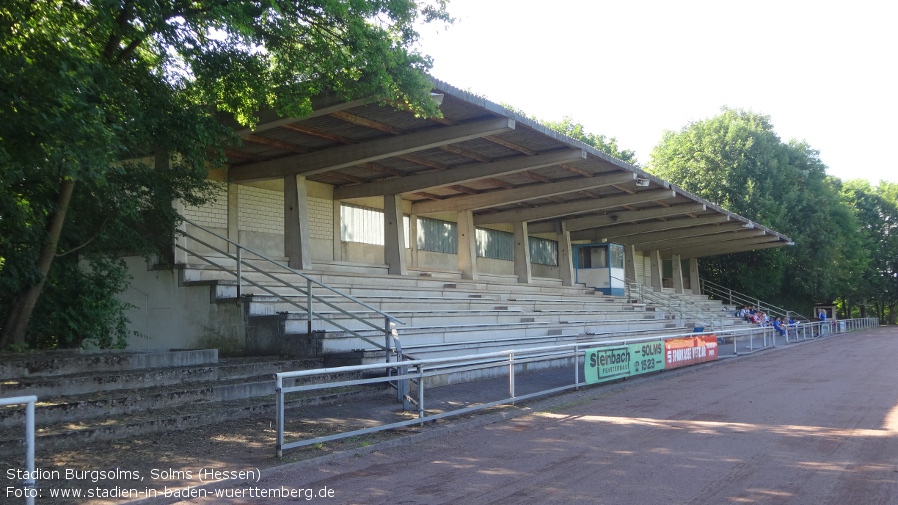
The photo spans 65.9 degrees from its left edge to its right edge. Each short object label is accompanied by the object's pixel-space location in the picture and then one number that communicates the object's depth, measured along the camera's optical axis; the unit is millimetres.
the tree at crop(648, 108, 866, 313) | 45562
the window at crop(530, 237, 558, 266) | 34862
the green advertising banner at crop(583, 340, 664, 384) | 13969
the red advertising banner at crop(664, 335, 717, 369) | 17609
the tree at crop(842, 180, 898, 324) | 65312
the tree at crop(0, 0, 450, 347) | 8109
